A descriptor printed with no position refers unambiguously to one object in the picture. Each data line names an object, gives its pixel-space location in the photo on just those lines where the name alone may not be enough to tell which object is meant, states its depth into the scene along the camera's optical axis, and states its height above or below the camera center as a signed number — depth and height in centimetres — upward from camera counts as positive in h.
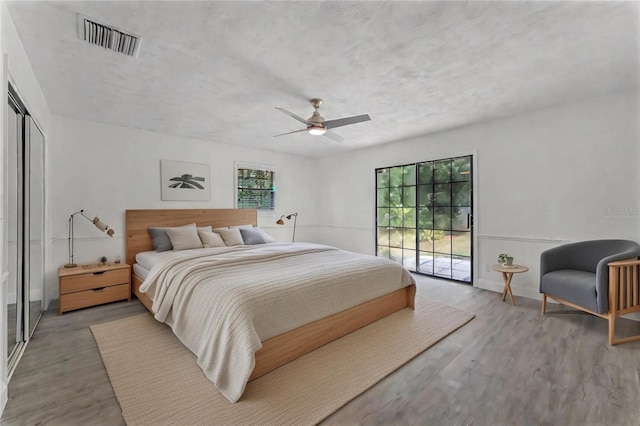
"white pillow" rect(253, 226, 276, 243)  469 -46
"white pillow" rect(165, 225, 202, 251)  396 -39
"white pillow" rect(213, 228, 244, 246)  433 -39
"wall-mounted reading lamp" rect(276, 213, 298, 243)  592 -13
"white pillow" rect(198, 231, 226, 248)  414 -42
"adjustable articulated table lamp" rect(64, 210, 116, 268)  354 -21
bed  212 -93
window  533 +48
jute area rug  168 -120
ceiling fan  299 +97
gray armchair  250 -67
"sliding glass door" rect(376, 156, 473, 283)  437 -9
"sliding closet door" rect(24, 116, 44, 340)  249 -13
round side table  339 -73
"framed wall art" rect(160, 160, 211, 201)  441 +49
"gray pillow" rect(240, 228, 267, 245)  450 -41
